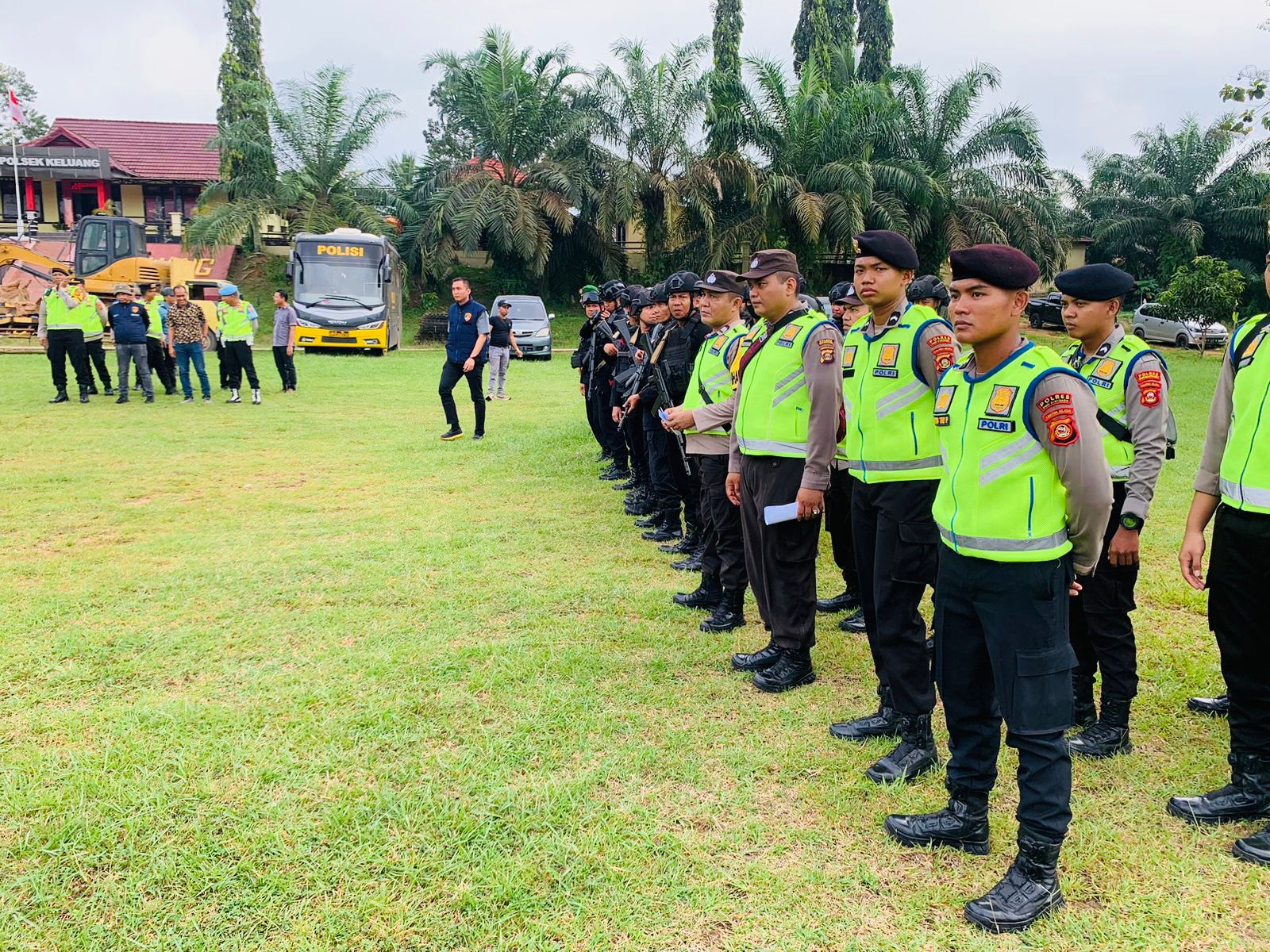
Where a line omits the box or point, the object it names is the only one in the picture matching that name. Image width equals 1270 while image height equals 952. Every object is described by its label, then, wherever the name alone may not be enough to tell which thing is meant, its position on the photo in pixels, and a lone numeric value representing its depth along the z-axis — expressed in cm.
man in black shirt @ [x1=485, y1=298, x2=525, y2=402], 1557
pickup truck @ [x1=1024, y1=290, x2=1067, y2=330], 3017
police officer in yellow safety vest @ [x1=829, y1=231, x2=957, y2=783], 336
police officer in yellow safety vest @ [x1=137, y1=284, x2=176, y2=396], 1421
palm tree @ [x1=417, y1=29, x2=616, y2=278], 2738
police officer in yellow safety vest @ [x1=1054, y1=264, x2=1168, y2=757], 353
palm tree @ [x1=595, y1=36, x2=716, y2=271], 2700
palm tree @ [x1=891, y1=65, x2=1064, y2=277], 2645
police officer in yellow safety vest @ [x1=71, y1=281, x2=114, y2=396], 1328
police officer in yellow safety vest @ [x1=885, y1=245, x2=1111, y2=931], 257
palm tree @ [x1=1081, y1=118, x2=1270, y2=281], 3222
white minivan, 2769
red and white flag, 3098
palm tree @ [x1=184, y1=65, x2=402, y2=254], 2800
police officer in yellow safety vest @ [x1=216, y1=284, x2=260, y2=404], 1370
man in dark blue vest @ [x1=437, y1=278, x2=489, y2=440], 1033
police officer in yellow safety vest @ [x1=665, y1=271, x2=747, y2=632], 486
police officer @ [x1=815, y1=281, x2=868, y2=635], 530
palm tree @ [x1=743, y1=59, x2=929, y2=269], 2578
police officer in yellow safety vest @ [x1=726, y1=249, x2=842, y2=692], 390
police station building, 3616
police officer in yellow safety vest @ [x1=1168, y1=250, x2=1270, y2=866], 299
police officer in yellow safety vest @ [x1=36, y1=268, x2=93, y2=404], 1306
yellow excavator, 2197
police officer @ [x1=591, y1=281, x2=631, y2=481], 849
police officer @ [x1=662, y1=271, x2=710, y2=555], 621
